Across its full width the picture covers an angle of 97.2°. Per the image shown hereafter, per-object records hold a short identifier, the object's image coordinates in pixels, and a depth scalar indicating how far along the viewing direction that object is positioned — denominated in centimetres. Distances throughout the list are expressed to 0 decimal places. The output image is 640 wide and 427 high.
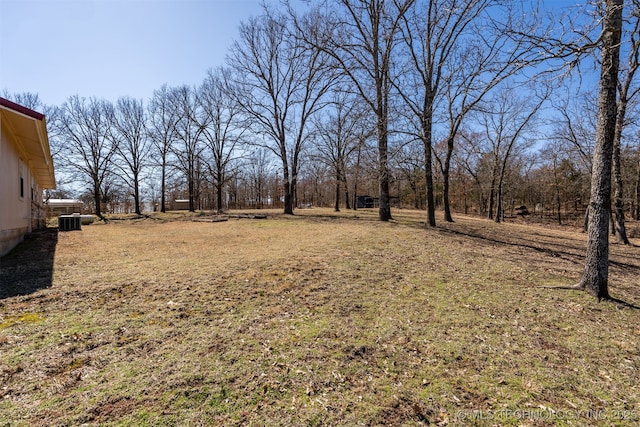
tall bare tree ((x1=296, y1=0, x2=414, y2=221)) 1271
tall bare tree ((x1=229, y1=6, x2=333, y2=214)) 1952
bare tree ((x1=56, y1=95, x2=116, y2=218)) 2488
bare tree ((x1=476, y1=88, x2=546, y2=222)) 2028
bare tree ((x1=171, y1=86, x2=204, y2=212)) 2791
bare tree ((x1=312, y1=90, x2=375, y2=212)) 1732
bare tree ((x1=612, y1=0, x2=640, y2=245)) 1129
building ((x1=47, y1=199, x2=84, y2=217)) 2605
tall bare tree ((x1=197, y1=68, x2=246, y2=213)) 2608
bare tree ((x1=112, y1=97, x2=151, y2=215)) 2695
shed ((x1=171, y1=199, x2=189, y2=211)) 3825
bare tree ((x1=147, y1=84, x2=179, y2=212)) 2834
